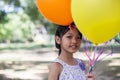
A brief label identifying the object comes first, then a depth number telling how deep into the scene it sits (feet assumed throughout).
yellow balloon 4.54
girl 5.04
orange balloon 4.99
